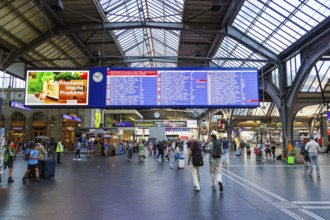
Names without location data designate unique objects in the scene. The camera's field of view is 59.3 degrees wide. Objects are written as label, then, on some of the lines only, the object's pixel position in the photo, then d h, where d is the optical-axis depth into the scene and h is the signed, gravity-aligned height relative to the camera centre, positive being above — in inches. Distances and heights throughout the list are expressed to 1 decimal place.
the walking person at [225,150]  738.6 -38.0
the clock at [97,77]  638.5 +126.0
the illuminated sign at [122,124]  1830.2 +65.1
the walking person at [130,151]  888.3 -51.0
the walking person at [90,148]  1026.6 -48.8
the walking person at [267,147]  991.0 -40.9
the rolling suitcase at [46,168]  447.2 -52.5
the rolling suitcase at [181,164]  630.5 -63.8
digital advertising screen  629.6 +100.8
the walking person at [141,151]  852.0 -48.4
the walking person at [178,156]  636.9 -47.4
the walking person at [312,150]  485.7 -24.6
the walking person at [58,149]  776.8 -40.0
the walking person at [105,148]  1117.9 -52.9
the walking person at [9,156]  437.8 -34.1
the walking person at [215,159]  361.0 -30.3
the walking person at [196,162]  347.6 -32.8
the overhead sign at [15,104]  688.4 +71.1
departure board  624.7 +103.1
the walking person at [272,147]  993.7 -40.8
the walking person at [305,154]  613.0 -40.9
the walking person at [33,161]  426.1 -40.5
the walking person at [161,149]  863.4 -43.0
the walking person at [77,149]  905.8 -46.6
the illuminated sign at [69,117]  1130.8 +68.7
